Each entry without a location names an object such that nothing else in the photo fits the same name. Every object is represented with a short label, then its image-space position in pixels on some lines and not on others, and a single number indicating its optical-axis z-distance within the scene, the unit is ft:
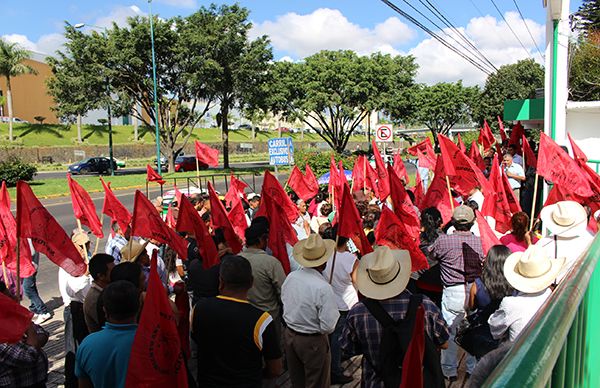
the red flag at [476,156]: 36.24
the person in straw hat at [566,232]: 15.83
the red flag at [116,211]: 23.94
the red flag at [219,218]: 21.19
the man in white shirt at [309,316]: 14.02
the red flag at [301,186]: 35.45
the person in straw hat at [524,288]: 11.72
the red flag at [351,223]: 18.08
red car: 122.72
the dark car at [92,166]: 120.37
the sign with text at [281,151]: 47.06
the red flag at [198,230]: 17.71
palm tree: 176.35
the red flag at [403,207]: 21.13
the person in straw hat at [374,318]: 10.94
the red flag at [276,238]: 19.25
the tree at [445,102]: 183.73
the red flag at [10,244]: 18.45
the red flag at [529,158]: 32.89
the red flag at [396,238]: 17.54
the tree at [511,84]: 147.61
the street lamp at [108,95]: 100.58
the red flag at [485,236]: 17.38
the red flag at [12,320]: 9.88
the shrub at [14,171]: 78.33
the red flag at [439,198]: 25.67
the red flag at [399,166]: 40.55
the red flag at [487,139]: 51.19
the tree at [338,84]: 122.52
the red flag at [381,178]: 32.07
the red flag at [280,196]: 28.30
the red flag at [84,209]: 22.21
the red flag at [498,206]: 22.33
